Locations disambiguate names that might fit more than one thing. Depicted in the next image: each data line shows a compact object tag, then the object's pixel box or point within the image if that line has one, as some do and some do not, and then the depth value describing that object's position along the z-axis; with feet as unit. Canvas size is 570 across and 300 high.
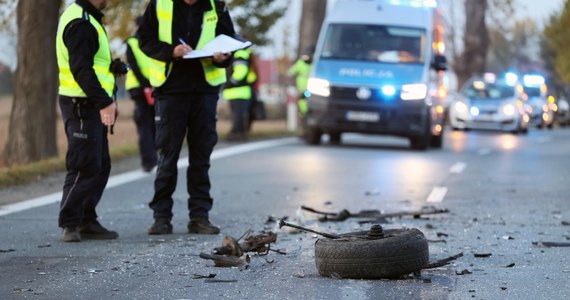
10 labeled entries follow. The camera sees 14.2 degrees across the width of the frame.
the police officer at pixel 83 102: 49.39
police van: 118.07
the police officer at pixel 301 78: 139.45
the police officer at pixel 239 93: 119.07
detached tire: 38.75
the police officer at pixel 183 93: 52.22
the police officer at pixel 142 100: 81.36
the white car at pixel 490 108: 191.07
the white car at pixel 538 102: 240.80
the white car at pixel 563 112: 290.35
